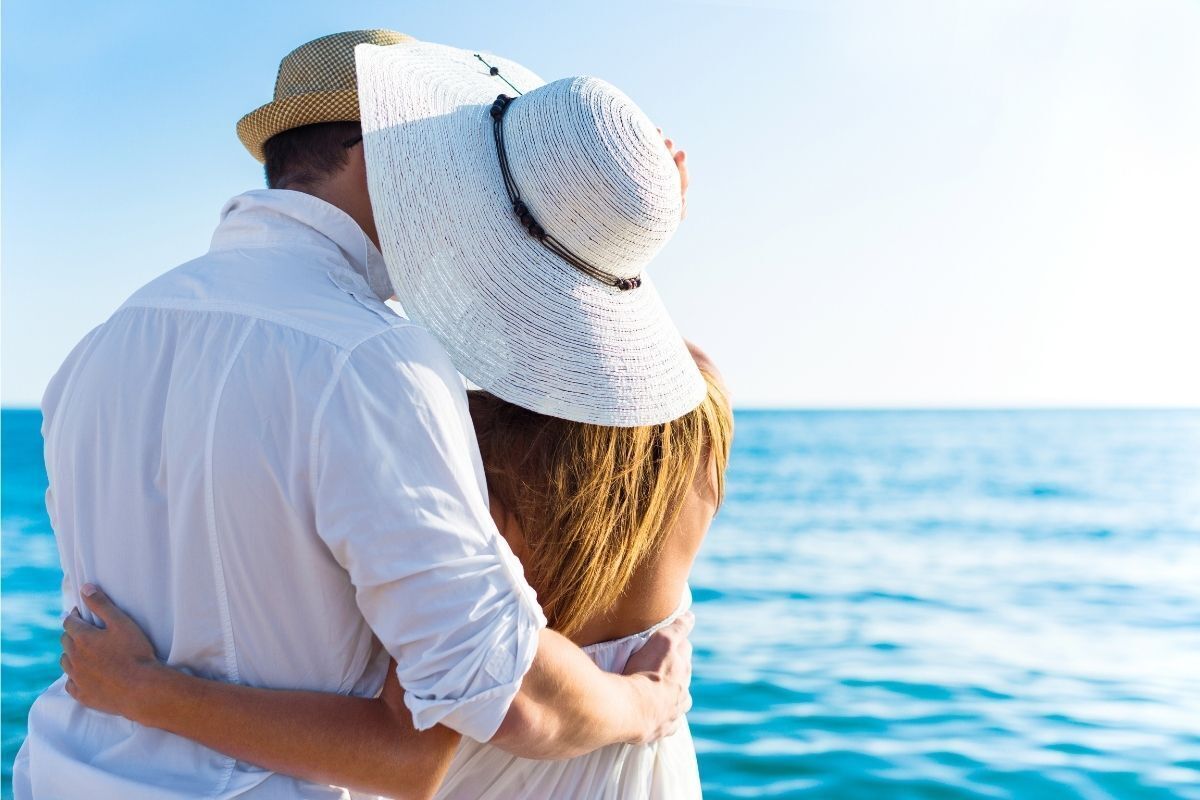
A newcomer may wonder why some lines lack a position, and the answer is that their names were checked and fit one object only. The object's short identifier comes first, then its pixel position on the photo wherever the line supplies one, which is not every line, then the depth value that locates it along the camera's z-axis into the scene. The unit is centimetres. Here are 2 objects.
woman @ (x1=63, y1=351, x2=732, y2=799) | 162
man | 118
